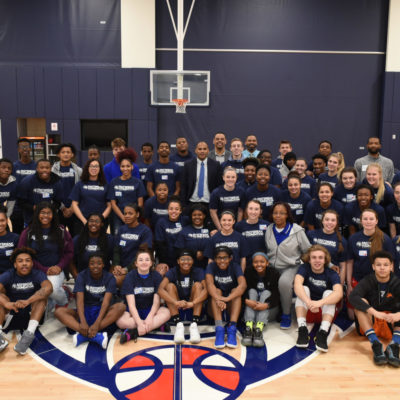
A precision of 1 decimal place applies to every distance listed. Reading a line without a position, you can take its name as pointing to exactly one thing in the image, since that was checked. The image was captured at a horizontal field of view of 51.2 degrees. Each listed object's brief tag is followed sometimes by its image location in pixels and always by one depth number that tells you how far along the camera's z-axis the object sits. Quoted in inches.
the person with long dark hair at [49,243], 181.5
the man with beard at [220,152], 250.5
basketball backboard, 414.0
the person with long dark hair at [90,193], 206.5
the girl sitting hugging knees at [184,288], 170.6
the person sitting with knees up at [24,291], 158.7
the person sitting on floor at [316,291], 160.7
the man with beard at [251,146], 280.2
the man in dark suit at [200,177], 224.8
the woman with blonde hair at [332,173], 222.2
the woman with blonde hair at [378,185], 201.5
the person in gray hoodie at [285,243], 183.6
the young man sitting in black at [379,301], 153.6
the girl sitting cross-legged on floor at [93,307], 157.5
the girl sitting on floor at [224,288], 164.1
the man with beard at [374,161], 245.9
